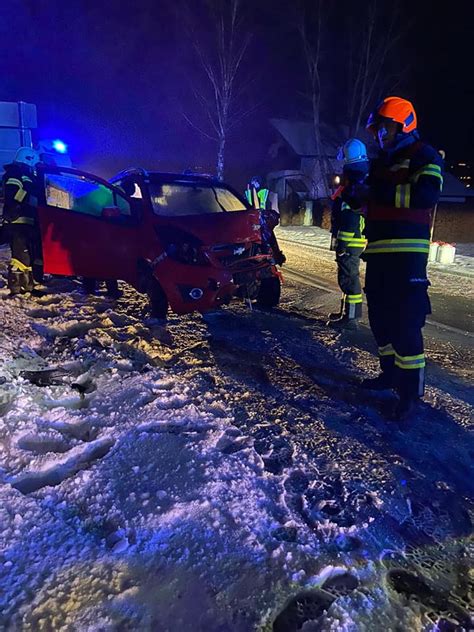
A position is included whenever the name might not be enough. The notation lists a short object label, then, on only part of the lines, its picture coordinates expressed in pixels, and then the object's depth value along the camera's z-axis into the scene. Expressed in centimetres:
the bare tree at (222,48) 2190
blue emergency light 1184
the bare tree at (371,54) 2244
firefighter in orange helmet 290
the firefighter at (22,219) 564
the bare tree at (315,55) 2267
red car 482
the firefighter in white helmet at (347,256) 500
